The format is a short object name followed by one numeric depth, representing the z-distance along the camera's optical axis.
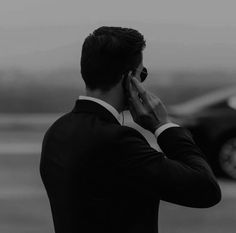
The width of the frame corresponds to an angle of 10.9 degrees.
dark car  12.87
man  3.67
